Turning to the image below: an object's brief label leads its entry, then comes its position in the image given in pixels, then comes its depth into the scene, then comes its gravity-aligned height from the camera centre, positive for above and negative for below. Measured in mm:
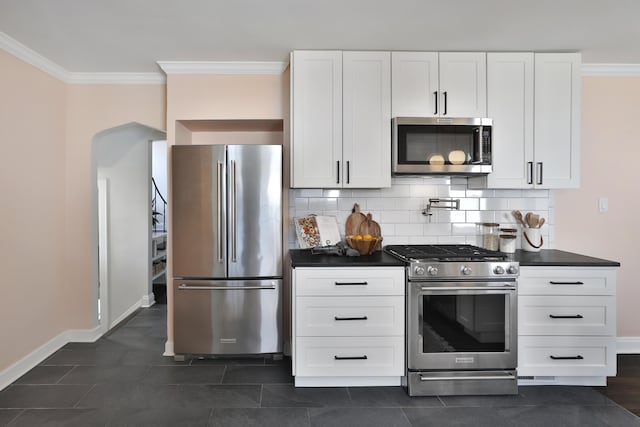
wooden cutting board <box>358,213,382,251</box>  3281 -181
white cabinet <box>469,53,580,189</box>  3002 +706
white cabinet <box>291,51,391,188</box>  2963 +684
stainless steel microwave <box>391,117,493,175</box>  2926 +475
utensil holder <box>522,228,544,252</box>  3152 -265
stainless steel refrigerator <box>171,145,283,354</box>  3100 -344
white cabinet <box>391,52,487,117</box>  2982 +963
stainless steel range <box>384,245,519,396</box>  2598 -809
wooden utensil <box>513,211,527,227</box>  3301 -87
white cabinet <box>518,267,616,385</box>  2672 -805
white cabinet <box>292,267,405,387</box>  2654 -800
